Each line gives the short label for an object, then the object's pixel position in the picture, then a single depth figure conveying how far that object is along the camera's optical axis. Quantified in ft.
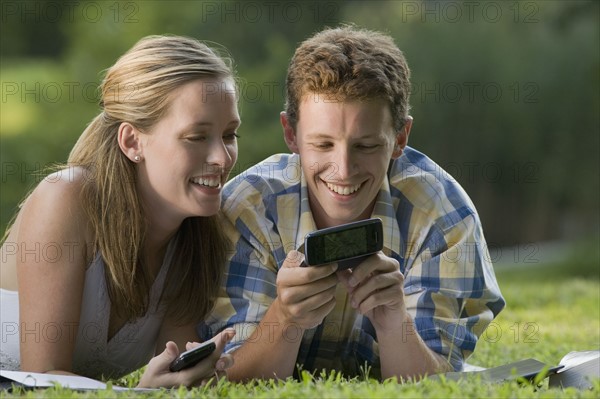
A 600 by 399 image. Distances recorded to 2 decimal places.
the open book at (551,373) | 20.13
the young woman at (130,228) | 22.30
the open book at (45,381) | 19.60
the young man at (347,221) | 22.30
